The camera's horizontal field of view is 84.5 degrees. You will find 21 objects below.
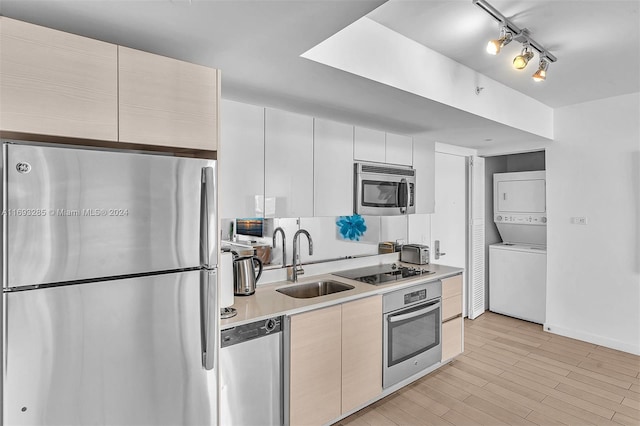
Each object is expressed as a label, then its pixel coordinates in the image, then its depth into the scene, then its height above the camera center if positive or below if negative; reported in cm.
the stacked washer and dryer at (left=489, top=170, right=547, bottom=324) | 438 -46
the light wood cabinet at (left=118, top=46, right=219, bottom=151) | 144 +49
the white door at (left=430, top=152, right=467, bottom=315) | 429 +3
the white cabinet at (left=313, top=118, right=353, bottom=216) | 267 +36
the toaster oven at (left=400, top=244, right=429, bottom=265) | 361 -42
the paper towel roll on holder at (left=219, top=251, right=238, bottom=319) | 198 -42
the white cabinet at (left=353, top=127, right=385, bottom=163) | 292 +58
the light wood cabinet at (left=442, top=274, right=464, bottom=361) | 317 -96
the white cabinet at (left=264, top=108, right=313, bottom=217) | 239 +35
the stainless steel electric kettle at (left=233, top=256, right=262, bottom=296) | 236 -42
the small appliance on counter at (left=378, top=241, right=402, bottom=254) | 366 -36
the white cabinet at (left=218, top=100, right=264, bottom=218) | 220 +35
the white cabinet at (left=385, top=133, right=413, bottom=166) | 319 +60
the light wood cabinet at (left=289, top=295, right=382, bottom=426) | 211 -96
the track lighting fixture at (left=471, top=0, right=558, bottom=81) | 190 +107
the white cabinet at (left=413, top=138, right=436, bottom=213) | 350 +41
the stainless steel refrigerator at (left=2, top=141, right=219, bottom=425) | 124 -29
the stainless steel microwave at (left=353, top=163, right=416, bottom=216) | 290 +21
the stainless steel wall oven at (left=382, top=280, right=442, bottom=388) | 268 -95
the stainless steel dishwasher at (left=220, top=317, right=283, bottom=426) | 187 -89
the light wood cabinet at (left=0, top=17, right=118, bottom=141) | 121 +48
